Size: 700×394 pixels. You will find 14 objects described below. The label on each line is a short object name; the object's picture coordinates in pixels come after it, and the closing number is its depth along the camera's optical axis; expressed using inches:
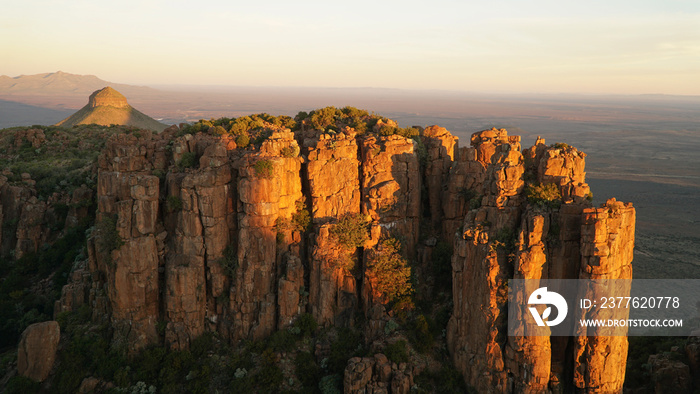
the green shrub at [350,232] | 1398.9
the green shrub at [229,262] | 1408.7
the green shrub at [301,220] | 1435.7
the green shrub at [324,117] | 1638.8
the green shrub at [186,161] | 1445.6
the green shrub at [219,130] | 1526.8
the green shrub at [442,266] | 1443.2
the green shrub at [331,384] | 1257.4
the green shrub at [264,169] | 1359.5
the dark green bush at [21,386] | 1291.8
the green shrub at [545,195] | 1186.6
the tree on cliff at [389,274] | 1376.7
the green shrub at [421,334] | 1305.4
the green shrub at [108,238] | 1363.6
